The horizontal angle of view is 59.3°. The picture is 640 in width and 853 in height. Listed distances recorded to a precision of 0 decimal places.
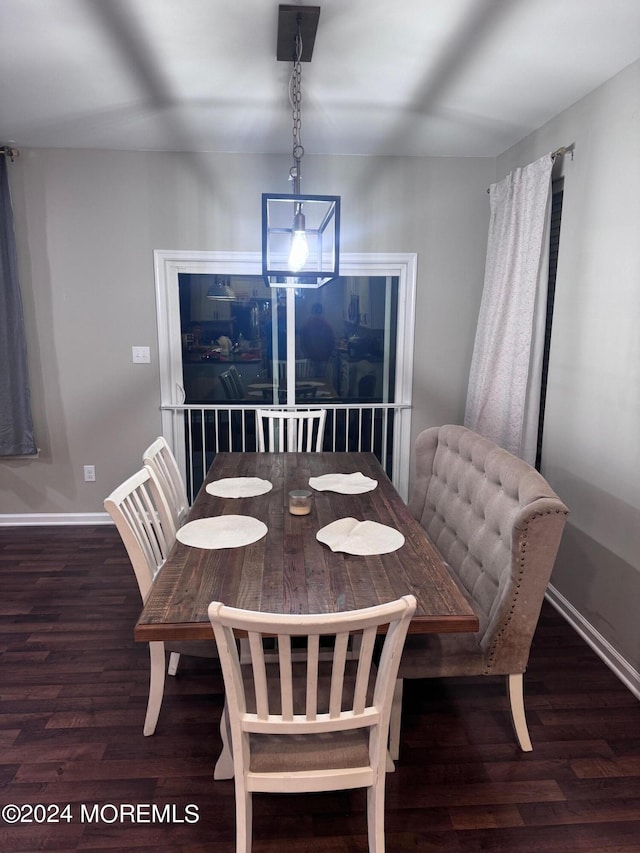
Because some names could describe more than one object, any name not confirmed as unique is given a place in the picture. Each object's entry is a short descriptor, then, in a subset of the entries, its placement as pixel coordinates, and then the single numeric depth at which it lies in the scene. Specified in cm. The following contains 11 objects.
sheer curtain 303
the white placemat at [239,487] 252
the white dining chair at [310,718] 120
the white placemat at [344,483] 257
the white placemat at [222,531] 198
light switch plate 393
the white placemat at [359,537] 193
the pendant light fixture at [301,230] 195
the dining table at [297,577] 151
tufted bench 176
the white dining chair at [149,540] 186
